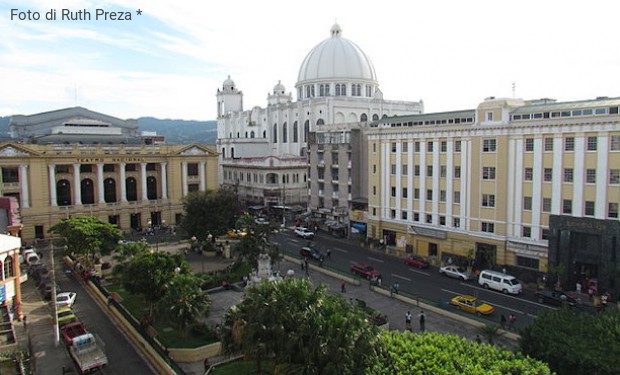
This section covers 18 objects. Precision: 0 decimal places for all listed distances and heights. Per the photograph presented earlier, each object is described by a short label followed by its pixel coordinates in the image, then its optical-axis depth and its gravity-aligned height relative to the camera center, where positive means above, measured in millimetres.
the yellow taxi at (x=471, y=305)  36625 -11929
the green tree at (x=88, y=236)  45875 -8390
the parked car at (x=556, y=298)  38750 -12080
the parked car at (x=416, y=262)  50500 -11995
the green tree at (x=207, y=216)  55219 -7763
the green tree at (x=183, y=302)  29156 -9184
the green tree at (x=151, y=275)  32475 -8381
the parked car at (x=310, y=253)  53462 -11714
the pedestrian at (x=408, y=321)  34841 -12272
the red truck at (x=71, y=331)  31114 -11651
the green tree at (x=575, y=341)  20359 -8500
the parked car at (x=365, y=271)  46219 -11810
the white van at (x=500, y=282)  41656 -11674
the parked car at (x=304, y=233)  65669 -11622
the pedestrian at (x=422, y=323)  34000 -12040
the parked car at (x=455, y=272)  45781 -11883
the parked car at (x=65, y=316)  35156 -12072
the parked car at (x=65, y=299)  38438 -11790
